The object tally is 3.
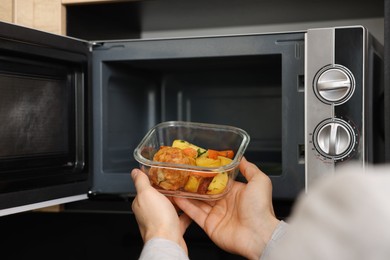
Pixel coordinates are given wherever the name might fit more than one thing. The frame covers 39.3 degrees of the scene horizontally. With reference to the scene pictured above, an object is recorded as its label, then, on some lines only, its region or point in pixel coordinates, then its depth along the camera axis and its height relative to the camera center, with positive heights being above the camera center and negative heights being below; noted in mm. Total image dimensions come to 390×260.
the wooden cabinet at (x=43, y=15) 1039 +213
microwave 873 +38
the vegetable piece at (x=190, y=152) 860 -42
